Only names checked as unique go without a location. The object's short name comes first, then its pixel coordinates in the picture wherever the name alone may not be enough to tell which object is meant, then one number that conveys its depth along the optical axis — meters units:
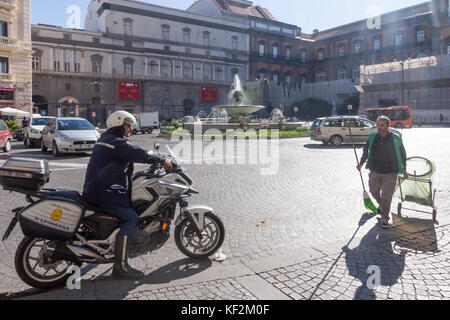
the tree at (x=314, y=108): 63.59
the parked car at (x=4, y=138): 15.59
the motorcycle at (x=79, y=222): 3.64
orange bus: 35.75
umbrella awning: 30.97
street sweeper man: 5.73
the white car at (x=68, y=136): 14.55
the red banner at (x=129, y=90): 53.28
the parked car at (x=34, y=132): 19.05
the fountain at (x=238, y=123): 27.11
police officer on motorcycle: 3.75
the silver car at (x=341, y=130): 18.66
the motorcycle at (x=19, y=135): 24.41
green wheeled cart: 6.00
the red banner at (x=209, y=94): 60.78
